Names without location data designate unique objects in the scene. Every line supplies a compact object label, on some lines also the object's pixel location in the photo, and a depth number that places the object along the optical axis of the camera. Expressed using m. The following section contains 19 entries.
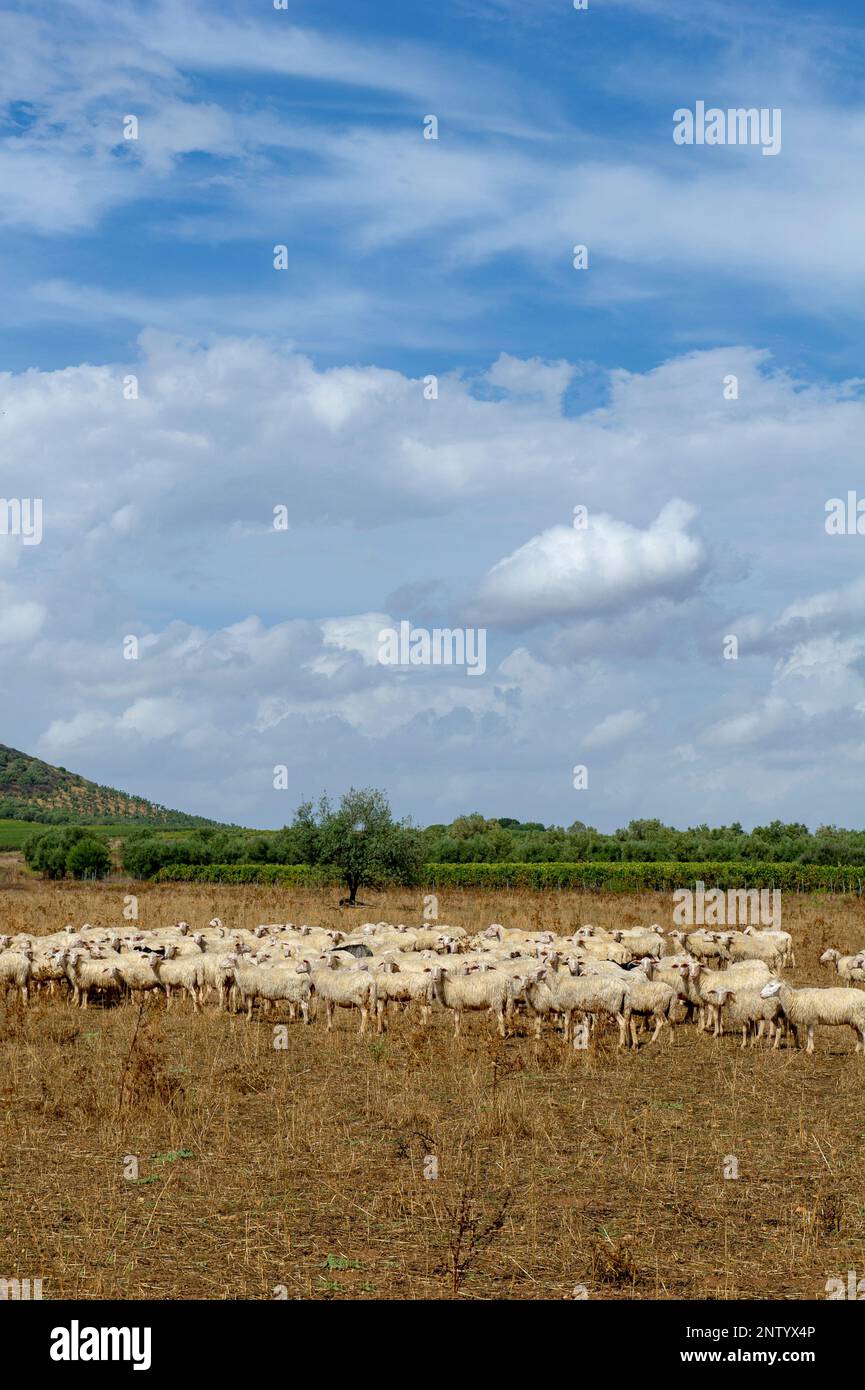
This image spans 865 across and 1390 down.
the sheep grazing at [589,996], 20.20
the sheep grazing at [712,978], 21.36
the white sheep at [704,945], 30.05
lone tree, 58.75
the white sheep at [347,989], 21.67
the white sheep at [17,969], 24.67
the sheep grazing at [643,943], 30.56
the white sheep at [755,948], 30.08
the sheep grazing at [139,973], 24.41
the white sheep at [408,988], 21.53
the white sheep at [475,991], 21.16
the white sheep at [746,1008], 20.23
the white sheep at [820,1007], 19.20
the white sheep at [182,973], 24.03
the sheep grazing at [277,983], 22.31
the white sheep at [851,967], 23.58
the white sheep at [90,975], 24.34
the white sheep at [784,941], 30.75
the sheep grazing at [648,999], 20.30
